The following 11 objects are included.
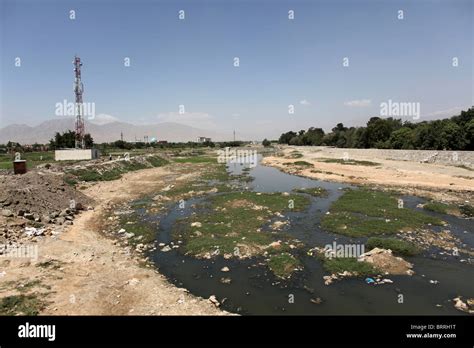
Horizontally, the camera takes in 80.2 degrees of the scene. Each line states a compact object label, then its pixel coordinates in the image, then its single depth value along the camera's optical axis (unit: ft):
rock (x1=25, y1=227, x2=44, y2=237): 46.96
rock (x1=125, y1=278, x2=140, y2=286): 32.45
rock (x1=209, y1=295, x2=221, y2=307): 29.02
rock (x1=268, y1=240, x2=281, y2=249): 43.37
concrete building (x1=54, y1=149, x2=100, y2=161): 167.32
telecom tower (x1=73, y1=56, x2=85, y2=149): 167.73
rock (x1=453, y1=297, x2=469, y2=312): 28.02
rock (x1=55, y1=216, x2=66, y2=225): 54.86
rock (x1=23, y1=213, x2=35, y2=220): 52.65
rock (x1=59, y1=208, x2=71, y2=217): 59.16
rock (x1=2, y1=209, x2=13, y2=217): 50.24
